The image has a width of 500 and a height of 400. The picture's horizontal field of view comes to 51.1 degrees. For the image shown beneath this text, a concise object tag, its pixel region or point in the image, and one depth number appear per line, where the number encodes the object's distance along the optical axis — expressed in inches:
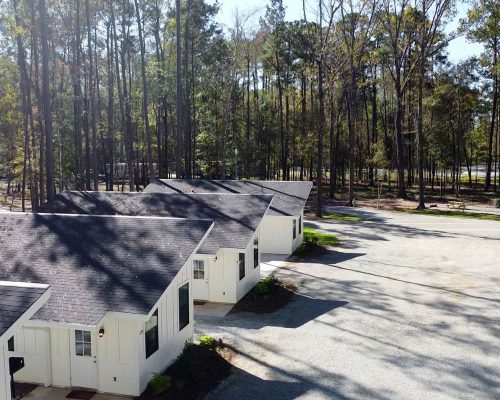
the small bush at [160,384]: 429.1
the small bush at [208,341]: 534.0
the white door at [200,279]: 717.3
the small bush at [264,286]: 733.3
